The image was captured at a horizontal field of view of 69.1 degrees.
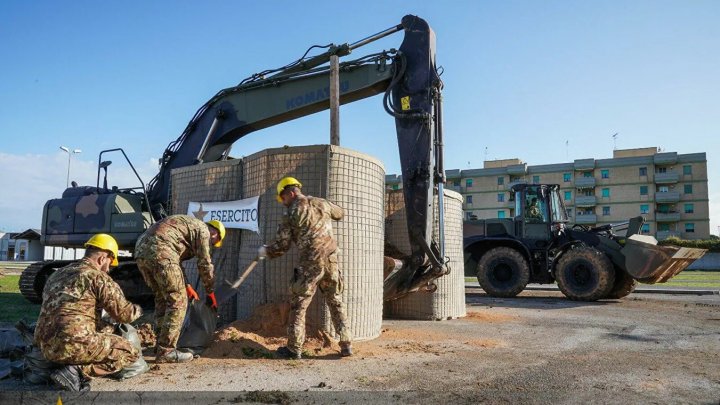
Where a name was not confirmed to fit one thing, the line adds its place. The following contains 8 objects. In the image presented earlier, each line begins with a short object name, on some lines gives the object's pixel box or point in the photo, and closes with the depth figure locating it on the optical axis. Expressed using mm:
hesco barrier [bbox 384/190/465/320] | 8484
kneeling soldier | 4141
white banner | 6593
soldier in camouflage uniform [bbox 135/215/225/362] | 5125
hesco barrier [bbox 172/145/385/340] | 6254
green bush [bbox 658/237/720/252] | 38388
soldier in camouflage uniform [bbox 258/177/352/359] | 5340
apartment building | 56219
